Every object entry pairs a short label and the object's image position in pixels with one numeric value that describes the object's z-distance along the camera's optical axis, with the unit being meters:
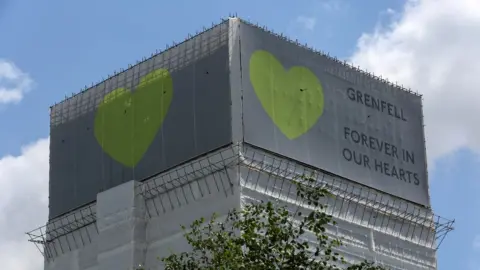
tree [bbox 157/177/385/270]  41.41
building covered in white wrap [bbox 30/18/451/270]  77.81
